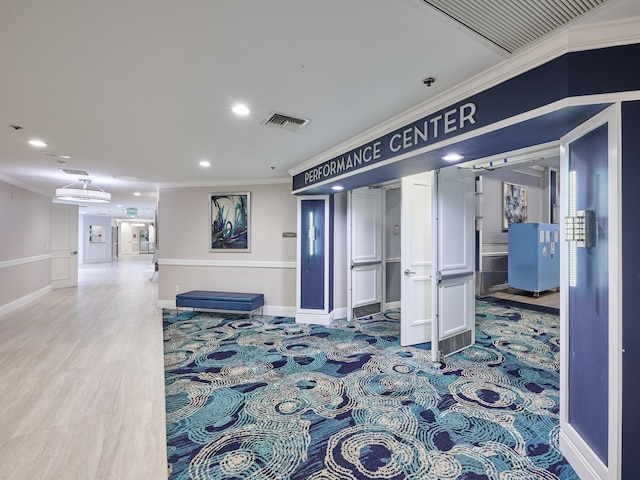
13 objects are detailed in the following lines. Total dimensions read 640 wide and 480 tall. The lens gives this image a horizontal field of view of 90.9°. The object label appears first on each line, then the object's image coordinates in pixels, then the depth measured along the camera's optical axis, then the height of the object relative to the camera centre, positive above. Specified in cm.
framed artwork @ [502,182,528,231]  778 +91
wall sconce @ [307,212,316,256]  535 +11
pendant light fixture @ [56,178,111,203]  532 +78
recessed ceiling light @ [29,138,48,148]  363 +115
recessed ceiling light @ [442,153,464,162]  266 +72
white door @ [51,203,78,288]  866 -15
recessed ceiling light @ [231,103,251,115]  267 +114
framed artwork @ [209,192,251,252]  619 +38
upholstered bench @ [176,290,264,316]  553 -109
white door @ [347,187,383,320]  545 -21
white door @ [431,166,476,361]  376 -27
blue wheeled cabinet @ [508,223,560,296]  682 -37
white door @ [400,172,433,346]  419 -26
